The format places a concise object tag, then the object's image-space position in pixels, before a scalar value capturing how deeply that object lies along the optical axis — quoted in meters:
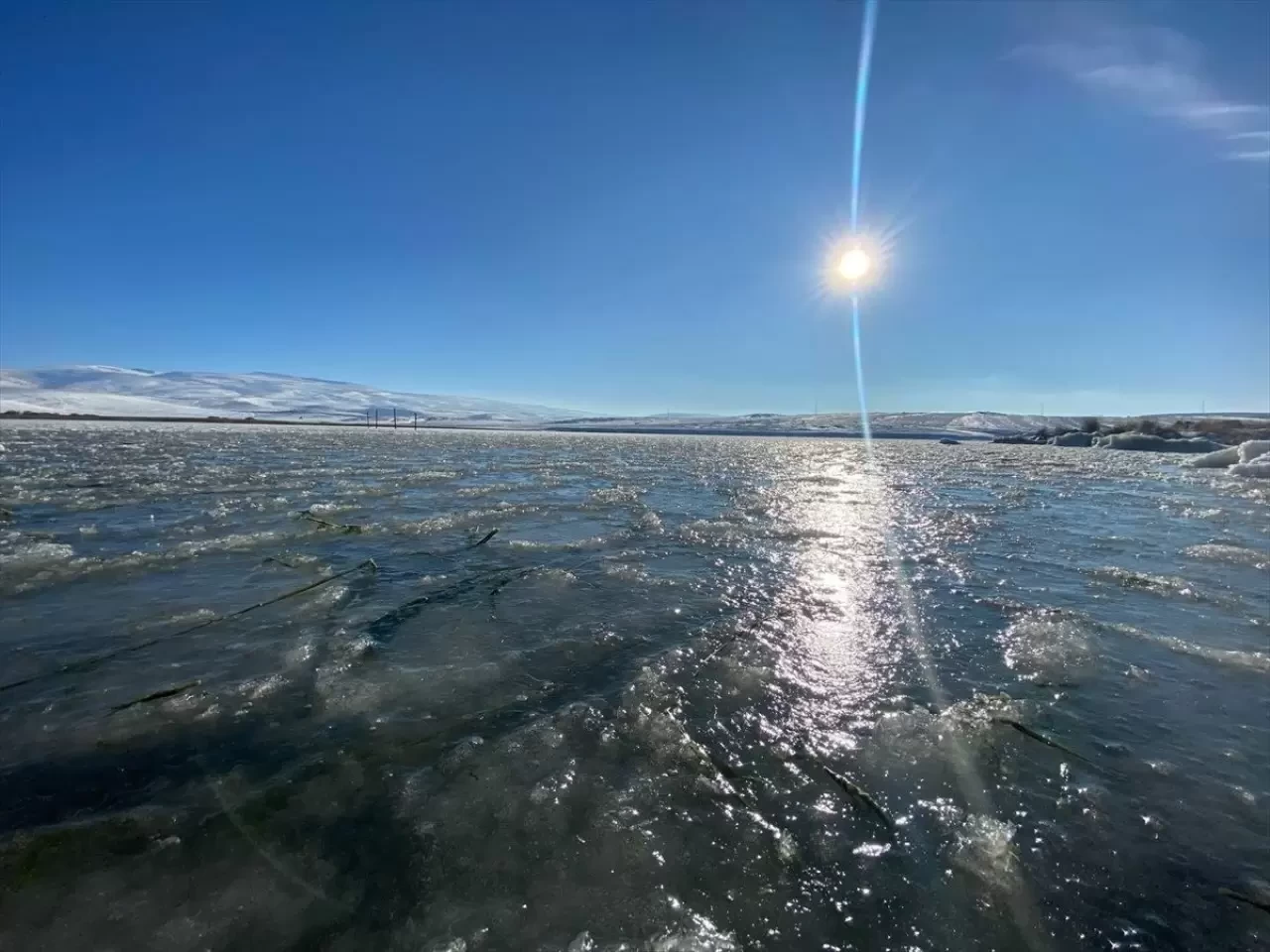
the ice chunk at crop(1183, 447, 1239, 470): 34.53
